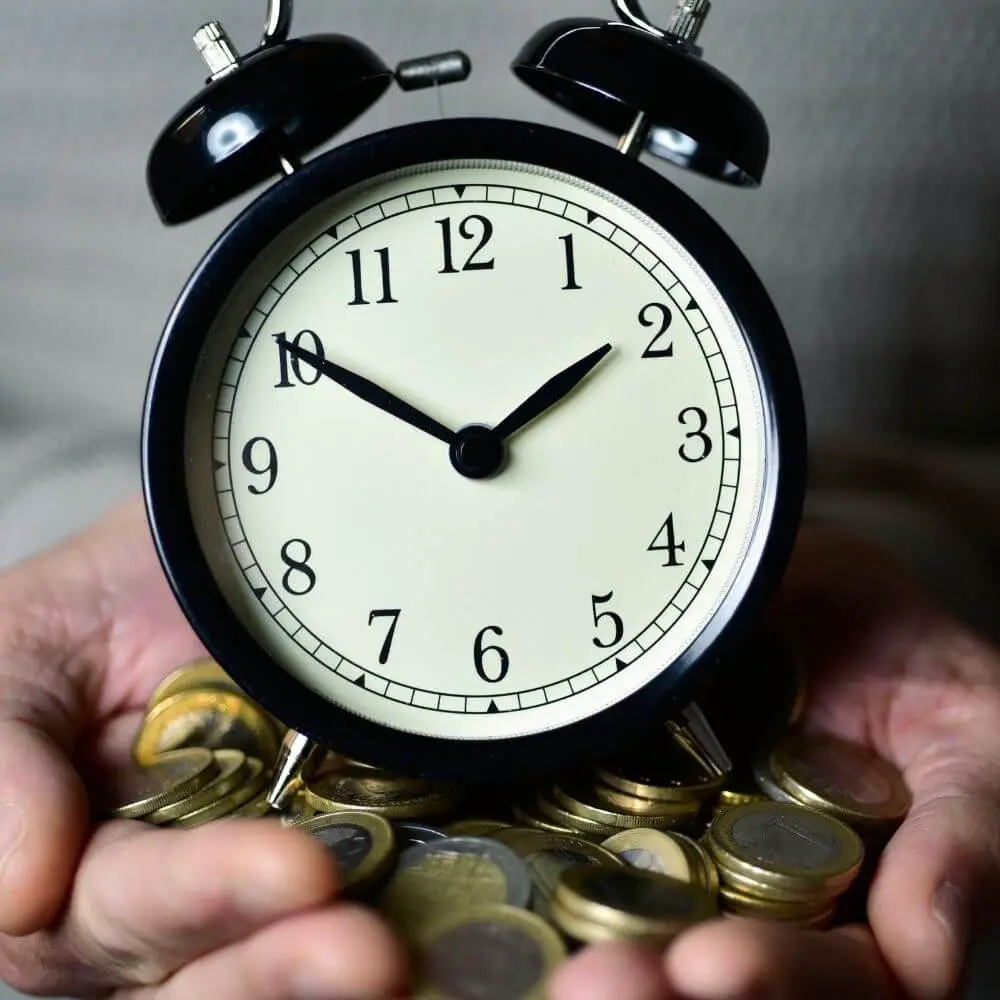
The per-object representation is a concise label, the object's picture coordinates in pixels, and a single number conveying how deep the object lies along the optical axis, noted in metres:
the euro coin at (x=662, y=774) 0.33
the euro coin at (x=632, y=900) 0.28
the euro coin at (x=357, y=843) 0.30
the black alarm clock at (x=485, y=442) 0.32
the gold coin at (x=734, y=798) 0.34
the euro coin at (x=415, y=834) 0.32
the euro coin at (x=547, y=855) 0.30
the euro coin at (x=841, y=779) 0.33
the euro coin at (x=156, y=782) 0.33
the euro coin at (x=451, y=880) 0.30
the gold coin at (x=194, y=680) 0.36
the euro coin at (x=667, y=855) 0.31
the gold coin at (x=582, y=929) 0.28
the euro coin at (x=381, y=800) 0.33
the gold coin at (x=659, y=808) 0.33
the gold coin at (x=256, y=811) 0.33
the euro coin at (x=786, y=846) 0.30
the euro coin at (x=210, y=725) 0.36
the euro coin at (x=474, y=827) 0.32
